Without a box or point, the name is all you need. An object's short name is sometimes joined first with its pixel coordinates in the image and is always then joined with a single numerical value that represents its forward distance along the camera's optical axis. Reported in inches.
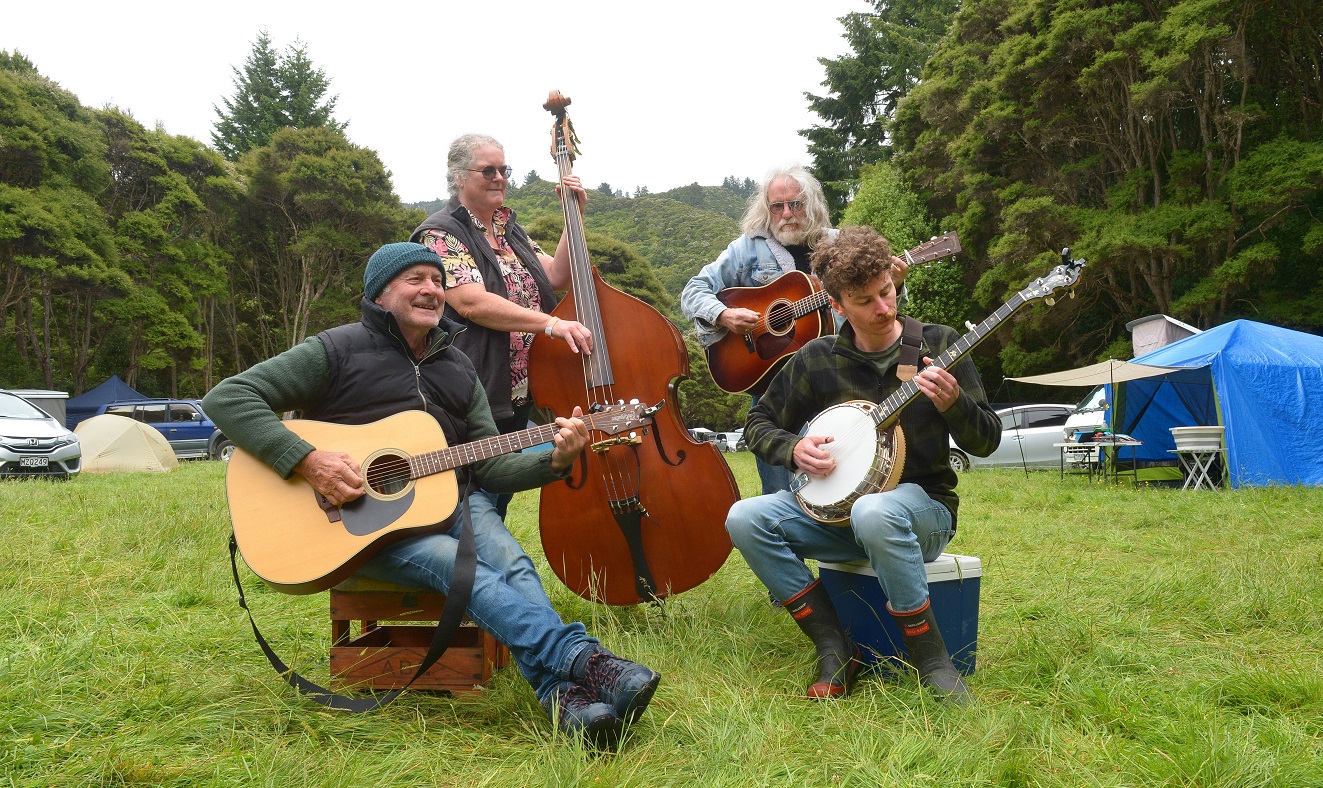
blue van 858.8
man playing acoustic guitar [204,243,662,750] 97.7
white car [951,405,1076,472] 725.9
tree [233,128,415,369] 1137.4
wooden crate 114.3
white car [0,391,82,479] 476.4
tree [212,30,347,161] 1477.6
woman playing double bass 143.4
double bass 139.4
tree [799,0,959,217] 1311.5
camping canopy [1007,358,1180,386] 504.4
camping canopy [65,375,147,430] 964.6
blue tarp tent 441.7
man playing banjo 109.7
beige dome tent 612.3
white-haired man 164.9
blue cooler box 118.1
